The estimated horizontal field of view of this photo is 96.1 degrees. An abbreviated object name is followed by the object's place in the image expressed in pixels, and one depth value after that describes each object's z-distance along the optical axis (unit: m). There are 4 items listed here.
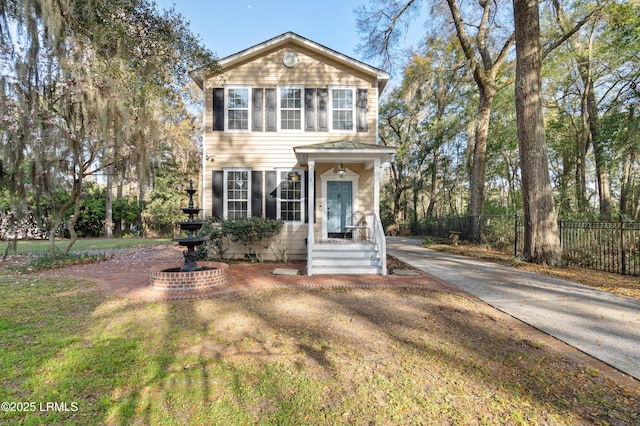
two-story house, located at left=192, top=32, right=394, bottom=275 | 9.38
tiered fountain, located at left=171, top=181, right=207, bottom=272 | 6.18
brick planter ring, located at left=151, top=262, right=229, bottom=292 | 5.85
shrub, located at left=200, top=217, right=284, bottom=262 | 8.52
